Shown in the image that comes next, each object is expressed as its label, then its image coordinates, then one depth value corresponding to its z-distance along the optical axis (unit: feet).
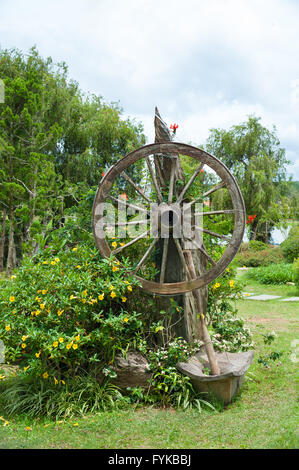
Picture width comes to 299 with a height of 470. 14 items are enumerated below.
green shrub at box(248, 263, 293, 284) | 35.45
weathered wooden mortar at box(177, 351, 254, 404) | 11.12
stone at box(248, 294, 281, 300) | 29.40
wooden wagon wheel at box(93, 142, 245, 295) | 11.46
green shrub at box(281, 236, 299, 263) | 42.91
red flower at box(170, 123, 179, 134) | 13.26
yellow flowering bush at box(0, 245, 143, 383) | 11.06
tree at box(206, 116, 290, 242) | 62.34
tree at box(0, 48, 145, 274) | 41.55
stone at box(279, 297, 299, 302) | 28.45
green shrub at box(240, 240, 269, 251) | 56.49
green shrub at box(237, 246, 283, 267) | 45.24
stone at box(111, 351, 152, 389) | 11.66
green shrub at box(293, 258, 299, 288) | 30.60
